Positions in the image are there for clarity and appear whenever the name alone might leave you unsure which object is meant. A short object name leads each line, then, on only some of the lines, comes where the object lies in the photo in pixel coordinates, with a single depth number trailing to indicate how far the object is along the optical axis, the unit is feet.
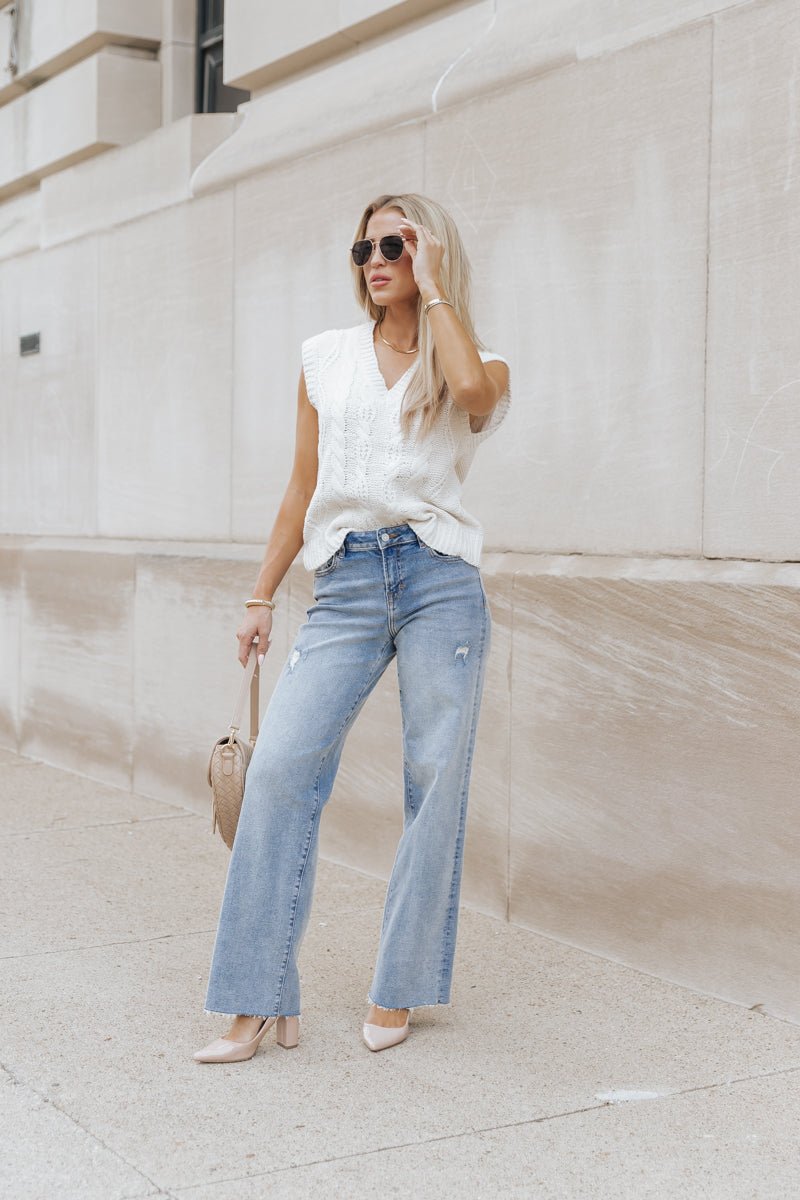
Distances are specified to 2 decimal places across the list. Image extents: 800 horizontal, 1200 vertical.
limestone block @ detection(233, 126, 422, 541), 18.92
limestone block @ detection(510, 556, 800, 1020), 12.88
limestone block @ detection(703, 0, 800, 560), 13.17
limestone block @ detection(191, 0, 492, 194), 18.21
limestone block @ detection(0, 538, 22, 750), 26.89
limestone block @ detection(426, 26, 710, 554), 14.33
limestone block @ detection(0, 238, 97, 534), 25.63
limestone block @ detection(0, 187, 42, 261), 27.78
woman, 11.71
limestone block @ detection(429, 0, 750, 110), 14.79
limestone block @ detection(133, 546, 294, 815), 20.75
